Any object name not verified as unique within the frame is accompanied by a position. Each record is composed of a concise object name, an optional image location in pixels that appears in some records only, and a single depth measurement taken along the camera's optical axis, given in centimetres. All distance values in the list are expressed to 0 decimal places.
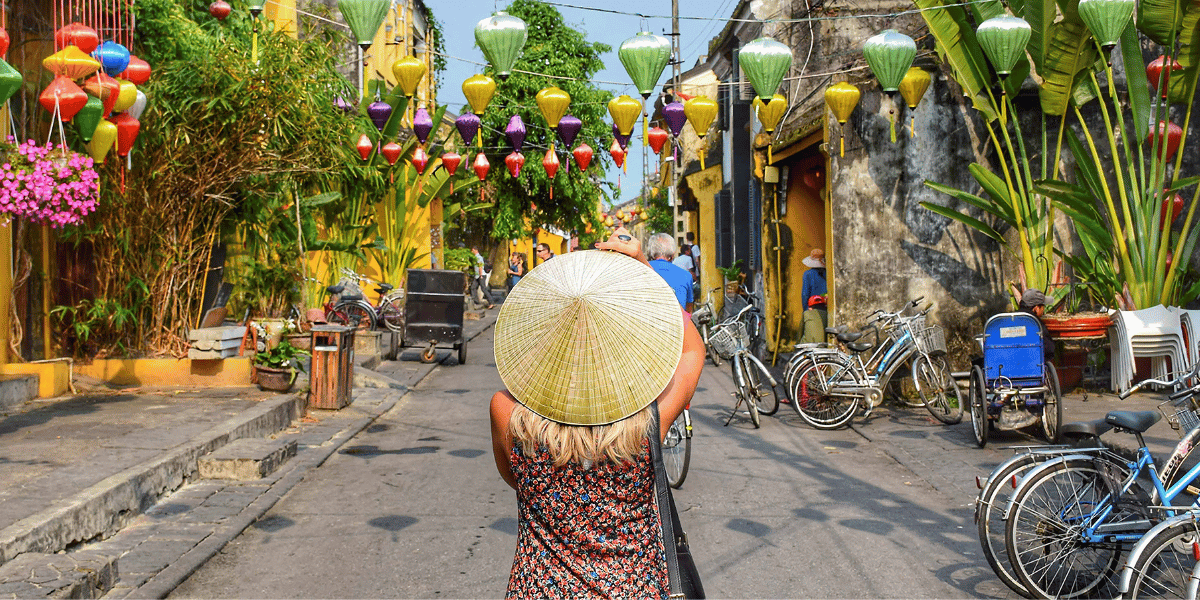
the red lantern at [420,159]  1914
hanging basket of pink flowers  798
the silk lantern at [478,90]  1027
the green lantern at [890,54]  967
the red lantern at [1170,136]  1100
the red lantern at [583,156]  1656
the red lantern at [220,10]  1028
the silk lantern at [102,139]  887
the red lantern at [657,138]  1429
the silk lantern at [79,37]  830
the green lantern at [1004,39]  934
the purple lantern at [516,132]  1473
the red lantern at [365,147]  1714
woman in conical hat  268
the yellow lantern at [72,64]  790
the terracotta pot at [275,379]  1148
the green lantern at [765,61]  938
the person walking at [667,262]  835
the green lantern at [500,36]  923
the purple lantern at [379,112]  1323
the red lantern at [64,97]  775
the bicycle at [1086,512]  484
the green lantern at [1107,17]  897
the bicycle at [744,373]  1064
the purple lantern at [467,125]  1469
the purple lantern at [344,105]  1622
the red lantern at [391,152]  1773
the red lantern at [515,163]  1691
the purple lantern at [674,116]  1209
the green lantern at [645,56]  956
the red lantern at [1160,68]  1077
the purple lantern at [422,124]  1472
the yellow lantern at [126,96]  894
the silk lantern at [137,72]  927
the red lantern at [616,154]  1713
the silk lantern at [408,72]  975
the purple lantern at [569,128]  1318
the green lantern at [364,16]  845
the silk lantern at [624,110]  1142
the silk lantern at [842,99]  1077
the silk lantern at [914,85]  1097
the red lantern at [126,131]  916
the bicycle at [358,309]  1750
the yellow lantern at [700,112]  1094
